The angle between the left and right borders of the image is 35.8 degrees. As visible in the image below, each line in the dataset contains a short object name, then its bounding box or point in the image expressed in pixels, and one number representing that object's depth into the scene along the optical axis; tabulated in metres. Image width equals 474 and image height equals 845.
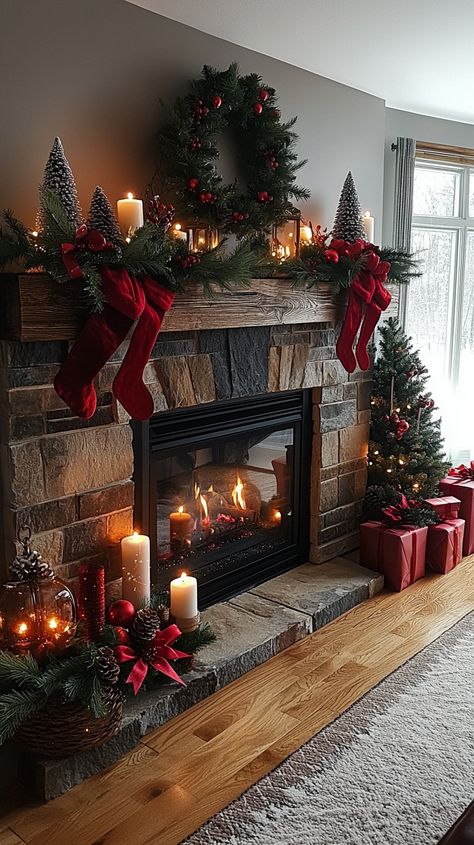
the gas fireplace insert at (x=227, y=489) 2.80
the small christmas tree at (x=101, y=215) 2.21
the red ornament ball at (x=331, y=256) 3.00
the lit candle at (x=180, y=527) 2.98
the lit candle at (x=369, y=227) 3.36
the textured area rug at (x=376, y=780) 1.94
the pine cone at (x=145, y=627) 2.35
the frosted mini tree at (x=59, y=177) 2.18
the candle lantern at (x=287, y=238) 3.11
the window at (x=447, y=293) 4.48
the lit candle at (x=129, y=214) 2.35
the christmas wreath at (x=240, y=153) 2.69
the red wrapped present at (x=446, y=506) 3.69
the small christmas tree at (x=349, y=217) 3.20
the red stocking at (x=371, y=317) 3.20
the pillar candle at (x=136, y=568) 2.50
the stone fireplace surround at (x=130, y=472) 2.24
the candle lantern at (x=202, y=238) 2.79
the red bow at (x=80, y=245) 2.07
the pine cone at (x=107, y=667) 2.07
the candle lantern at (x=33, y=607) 2.12
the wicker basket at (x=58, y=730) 2.01
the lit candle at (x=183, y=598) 2.55
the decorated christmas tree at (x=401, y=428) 3.74
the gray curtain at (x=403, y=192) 4.07
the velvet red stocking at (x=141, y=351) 2.27
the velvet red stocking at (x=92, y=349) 2.20
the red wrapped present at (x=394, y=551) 3.40
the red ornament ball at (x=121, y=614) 2.41
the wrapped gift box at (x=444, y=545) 3.60
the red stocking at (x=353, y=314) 3.15
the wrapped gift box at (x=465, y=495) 3.85
